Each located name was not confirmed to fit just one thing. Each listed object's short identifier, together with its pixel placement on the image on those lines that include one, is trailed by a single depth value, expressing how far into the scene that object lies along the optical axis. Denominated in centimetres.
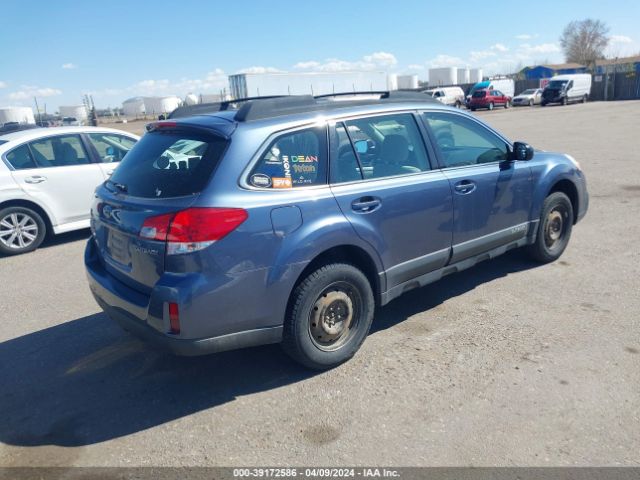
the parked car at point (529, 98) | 4641
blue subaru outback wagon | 315
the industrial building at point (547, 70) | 7505
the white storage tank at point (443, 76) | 7575
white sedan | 711
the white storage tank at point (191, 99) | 4806
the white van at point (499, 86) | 4439
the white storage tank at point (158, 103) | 7581
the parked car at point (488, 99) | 4356
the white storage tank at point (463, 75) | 7918
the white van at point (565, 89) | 4256
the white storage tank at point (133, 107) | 7794
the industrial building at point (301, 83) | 4725
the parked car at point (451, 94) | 4556
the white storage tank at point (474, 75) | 8276
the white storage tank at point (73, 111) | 6096
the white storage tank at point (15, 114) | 4800
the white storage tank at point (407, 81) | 8012
